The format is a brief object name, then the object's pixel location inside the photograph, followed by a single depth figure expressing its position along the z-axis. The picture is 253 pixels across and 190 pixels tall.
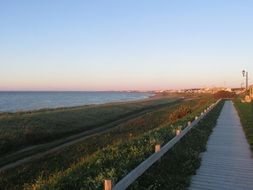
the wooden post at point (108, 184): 3.42
